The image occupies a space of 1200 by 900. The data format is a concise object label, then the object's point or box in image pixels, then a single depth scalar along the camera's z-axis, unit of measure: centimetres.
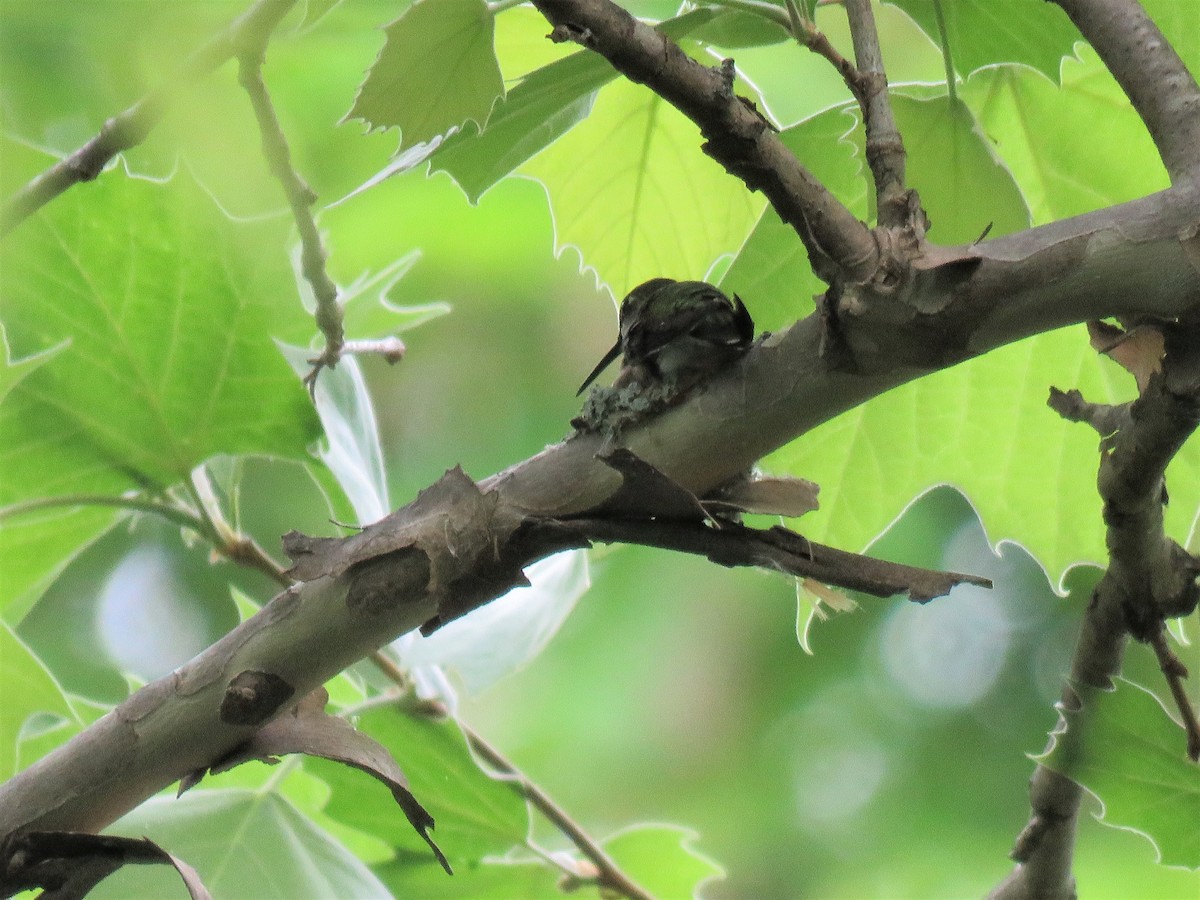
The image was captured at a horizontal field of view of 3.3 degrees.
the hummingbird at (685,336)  603
